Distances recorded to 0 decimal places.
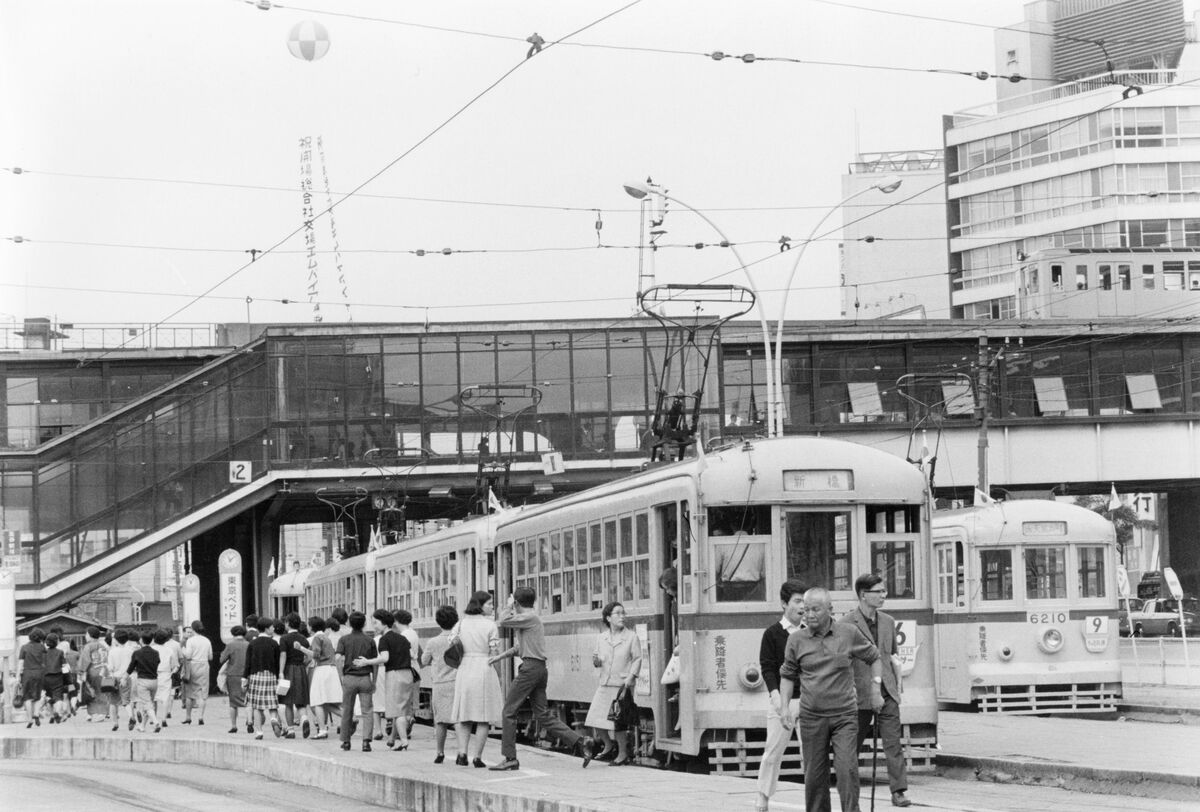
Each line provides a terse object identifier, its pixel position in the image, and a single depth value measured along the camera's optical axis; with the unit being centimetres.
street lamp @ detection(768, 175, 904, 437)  3125
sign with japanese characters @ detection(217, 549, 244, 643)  4200
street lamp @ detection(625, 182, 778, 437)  3037
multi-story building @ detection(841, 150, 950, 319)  9438
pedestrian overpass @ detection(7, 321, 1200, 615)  4456
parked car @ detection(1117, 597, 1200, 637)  5422
